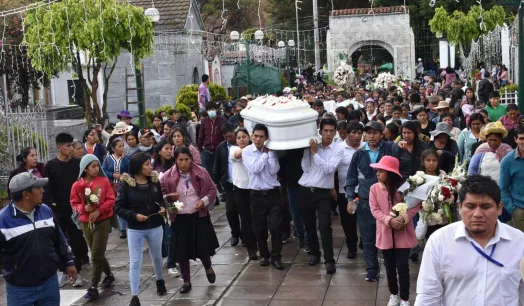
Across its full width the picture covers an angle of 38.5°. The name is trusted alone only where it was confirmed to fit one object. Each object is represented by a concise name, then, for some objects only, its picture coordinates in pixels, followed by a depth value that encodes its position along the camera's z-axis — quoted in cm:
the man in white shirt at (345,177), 923
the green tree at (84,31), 1517
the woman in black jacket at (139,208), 774
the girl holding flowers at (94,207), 809
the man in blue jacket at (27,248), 592
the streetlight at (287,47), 3213
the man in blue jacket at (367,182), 822
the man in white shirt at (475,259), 385
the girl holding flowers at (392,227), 722
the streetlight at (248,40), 2273
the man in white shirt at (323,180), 872
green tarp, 2889
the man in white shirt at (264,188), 884
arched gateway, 3888
